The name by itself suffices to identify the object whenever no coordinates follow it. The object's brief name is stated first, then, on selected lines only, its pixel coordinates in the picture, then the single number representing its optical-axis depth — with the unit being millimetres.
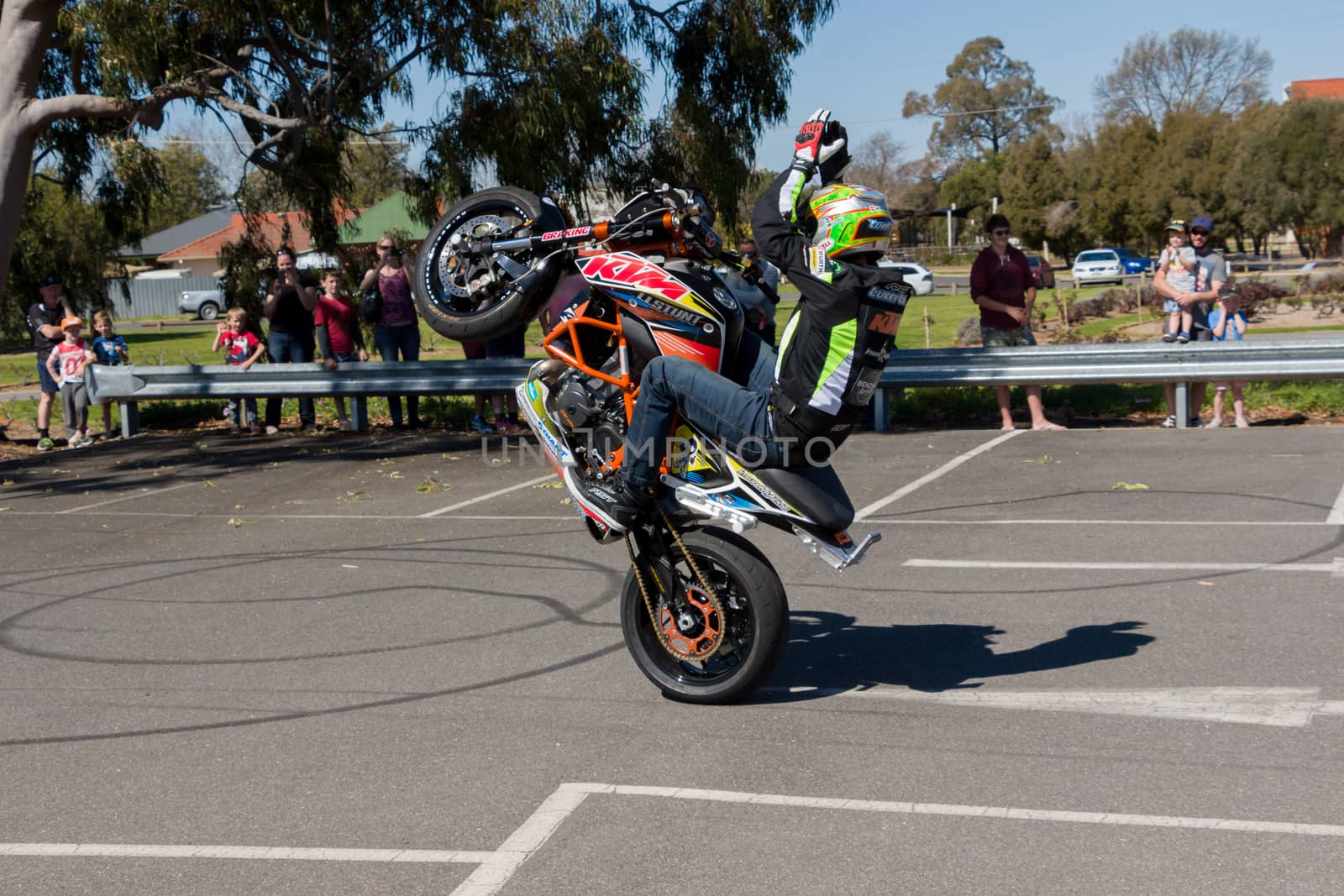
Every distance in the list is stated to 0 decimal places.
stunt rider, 5352
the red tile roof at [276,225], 19172
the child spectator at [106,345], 16594
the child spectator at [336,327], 15461
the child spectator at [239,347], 16266
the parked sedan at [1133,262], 60662
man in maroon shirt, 13312
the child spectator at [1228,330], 13078
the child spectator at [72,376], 15977
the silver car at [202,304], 65562
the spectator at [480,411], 15219
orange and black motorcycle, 5480
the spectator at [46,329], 16094
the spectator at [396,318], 15180
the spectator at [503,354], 15148
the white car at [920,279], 50625
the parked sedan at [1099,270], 55406
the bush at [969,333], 26614
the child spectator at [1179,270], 13070
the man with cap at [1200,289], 12906
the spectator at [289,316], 15484
